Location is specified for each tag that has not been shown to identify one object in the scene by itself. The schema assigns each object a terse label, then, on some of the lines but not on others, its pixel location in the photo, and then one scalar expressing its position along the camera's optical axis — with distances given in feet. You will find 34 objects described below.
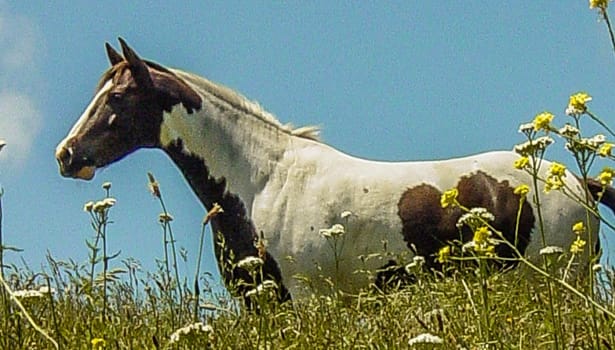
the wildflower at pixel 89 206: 20.89
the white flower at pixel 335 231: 23.11
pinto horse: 41.29
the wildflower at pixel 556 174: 15.71
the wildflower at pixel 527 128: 17.74
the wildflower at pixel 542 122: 16.43
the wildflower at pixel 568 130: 16.81
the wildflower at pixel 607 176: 17.29
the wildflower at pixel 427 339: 12.19
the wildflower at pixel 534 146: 17.07
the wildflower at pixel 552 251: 16.19
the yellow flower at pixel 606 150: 15.54
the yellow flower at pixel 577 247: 17.90
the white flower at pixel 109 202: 18.98
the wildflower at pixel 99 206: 18.96
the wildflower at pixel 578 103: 16.33
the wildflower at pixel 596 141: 15.98
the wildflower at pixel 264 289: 17.27
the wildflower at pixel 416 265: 23.08
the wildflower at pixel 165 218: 20.50
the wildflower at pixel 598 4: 15.45
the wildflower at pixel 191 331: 14.34
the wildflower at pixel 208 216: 18.23
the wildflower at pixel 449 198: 17.21
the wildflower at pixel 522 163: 16.76
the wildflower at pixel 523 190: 17.46
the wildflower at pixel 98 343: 17.19
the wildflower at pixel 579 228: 18.56
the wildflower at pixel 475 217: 16.12
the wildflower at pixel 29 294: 15.69
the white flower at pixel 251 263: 18.68
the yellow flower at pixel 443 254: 19.37
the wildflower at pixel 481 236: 16.32
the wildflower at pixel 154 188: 19.88
